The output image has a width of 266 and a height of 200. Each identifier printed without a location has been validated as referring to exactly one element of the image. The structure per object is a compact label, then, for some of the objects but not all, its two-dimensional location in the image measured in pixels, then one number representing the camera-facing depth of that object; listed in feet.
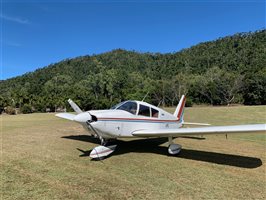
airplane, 22.77
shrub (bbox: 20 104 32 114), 149.41
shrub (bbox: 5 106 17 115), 141.47
